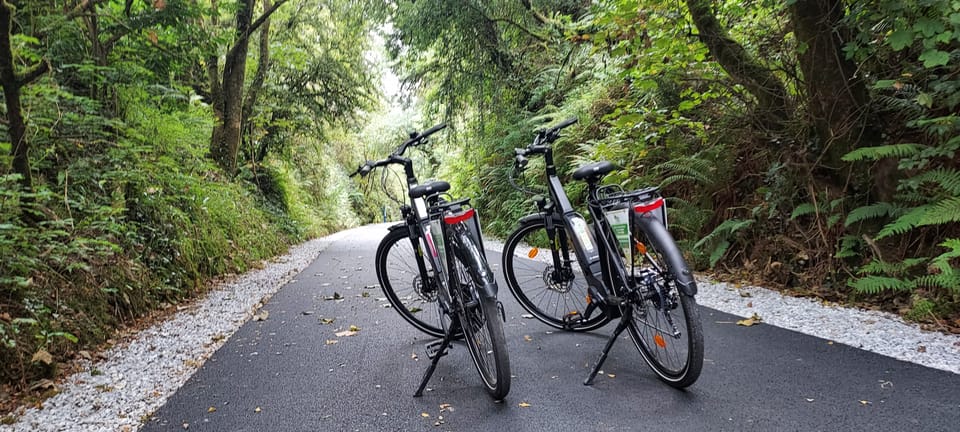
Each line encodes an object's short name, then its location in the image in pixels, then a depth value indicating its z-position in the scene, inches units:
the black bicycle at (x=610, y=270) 103.2
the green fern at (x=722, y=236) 211.6
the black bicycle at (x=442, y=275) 104.3
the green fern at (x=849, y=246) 169.5
